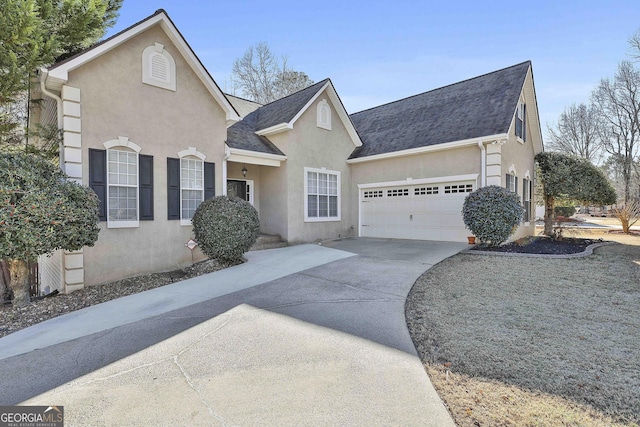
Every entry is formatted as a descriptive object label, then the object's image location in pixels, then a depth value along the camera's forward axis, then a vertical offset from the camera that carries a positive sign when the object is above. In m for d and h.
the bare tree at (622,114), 28.31 +8.23
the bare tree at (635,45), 25.25 +12.27
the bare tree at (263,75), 29.70 +11.80
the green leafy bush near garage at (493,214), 10.05 -0.26
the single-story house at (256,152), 8.13 +1.81
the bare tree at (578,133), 33.78 +7.57
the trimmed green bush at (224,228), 8.69 -0.57
